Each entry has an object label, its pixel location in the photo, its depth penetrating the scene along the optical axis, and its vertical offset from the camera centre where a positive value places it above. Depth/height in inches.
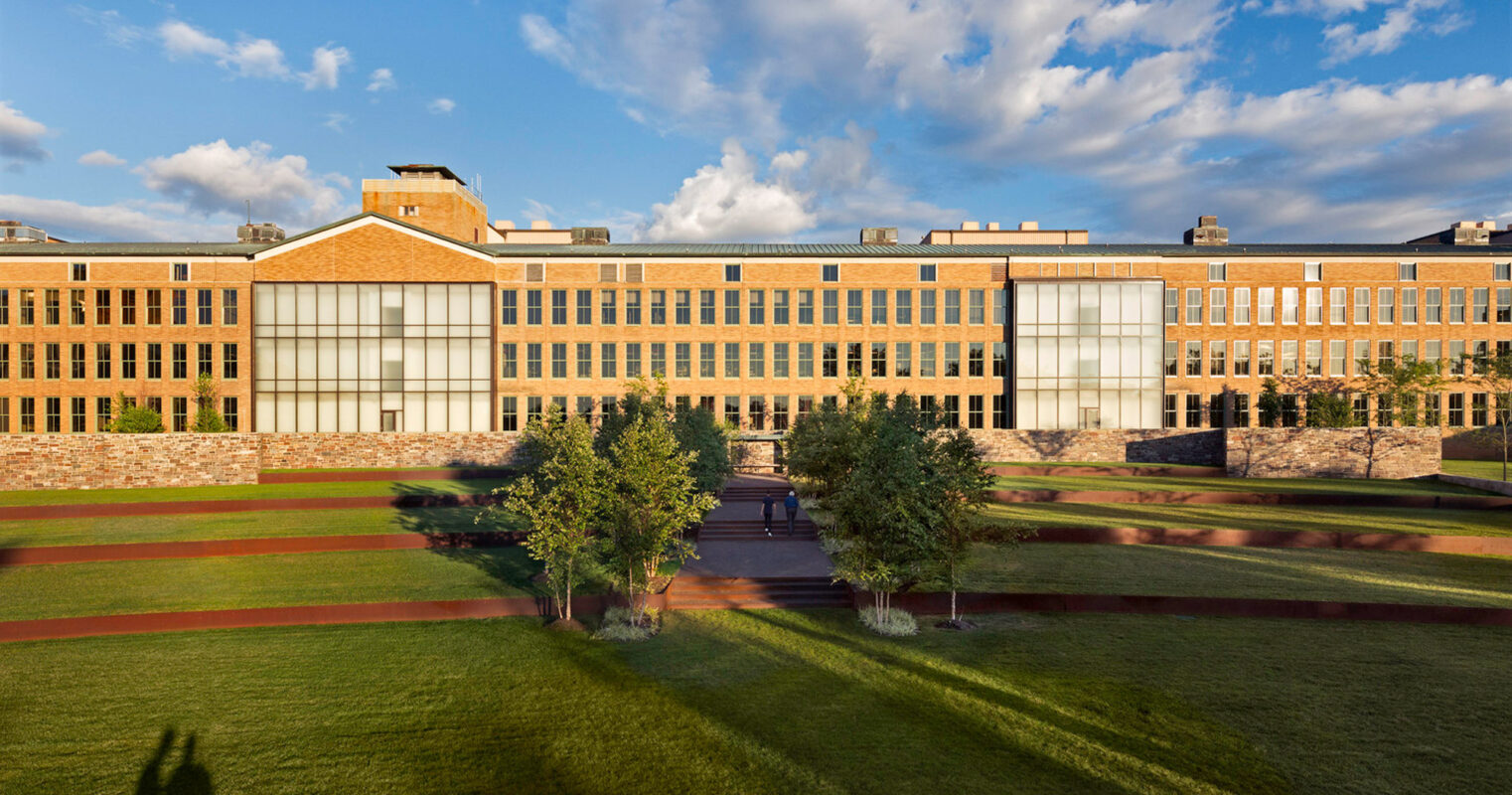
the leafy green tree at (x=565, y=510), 795.4 -141.8
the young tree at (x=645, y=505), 796.0 -133.4
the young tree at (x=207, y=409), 1989.4 -52.0
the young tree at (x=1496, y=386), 1747.9 +26.9
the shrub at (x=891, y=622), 750.5 -260.2
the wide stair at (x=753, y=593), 861.8 -260.4
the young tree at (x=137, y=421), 1941.4 -84.9
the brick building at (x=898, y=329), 2103.8 +205.5
